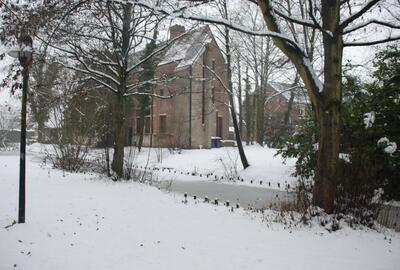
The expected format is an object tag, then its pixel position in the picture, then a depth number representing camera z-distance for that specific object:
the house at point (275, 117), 35.41
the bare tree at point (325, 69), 8.49
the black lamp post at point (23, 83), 7.61
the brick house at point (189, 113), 36.94
